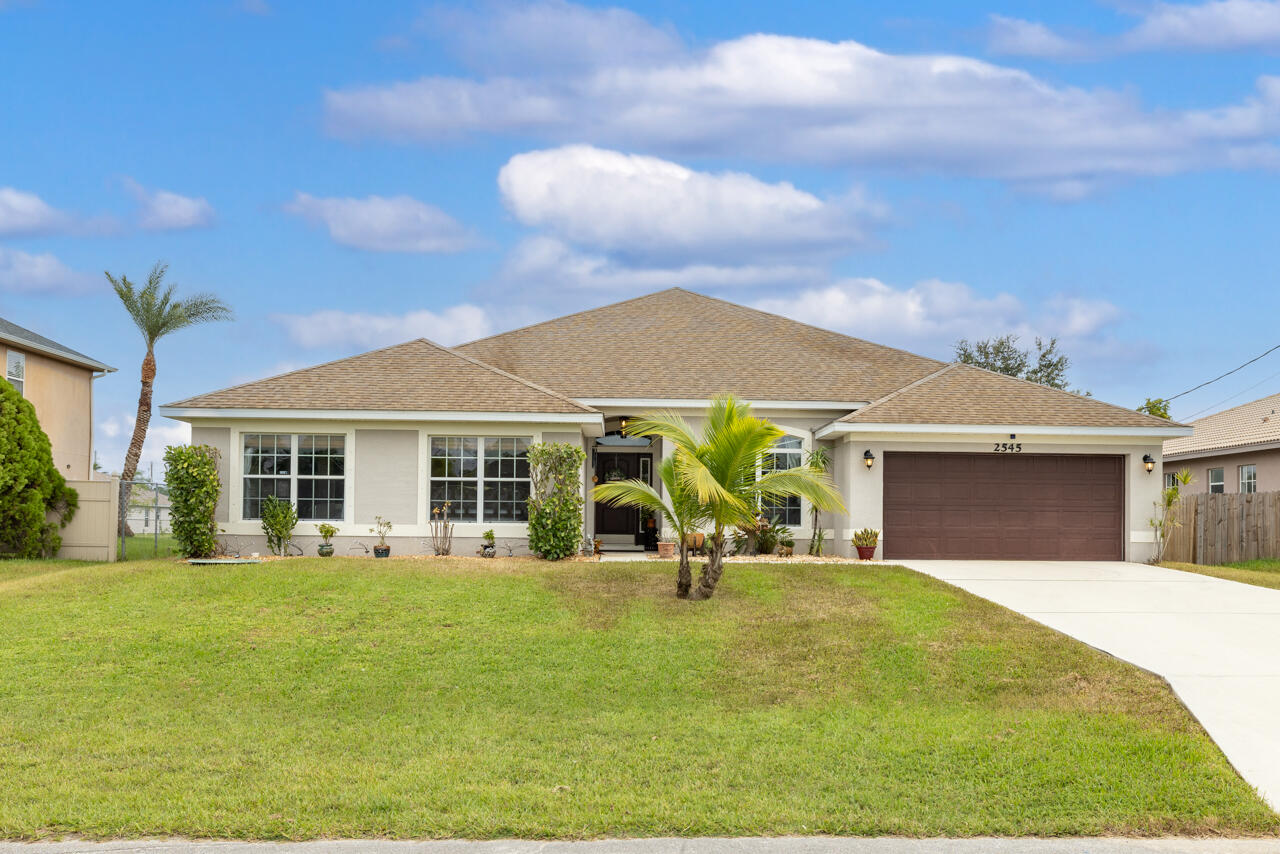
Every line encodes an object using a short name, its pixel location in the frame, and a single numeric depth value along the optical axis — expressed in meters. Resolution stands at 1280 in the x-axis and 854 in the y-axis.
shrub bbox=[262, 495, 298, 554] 17.50
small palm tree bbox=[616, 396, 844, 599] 12.60
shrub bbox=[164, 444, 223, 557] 17.17
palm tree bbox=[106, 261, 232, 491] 28.22
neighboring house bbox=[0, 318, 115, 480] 23.80
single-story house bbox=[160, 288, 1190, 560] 18.14
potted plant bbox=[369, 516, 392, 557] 17.94
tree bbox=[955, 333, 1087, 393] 40.50
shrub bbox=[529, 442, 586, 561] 16.83
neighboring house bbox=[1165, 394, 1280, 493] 24.42
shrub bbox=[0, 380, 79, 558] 18.70
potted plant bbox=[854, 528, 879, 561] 18.09
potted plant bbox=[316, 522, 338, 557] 17.67
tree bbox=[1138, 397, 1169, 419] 36.97
